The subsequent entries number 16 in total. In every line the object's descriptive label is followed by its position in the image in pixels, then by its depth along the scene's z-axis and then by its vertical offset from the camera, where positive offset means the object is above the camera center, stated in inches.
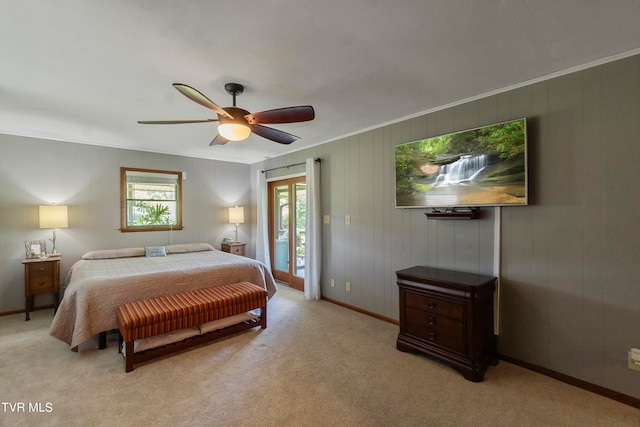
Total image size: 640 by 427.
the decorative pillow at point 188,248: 186.2 -23.7
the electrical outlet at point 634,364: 78.2 -43.8
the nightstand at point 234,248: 213.0 -27.2
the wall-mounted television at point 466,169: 96.1 +15.6
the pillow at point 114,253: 162.9 -23.5
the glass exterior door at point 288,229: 199.3 -12.8
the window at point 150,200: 187.6 +9.3
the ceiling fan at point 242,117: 86.6 +30.8
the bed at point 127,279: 106.4 -29.1
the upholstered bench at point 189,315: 98.7 -39.7
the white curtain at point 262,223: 215.2 -8.6
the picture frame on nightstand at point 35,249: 151.8 -18.3
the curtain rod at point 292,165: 175.5 +32.0
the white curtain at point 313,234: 172.1 -14.0
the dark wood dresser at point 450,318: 92.0 -38.1
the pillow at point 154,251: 174.7 -23.9
